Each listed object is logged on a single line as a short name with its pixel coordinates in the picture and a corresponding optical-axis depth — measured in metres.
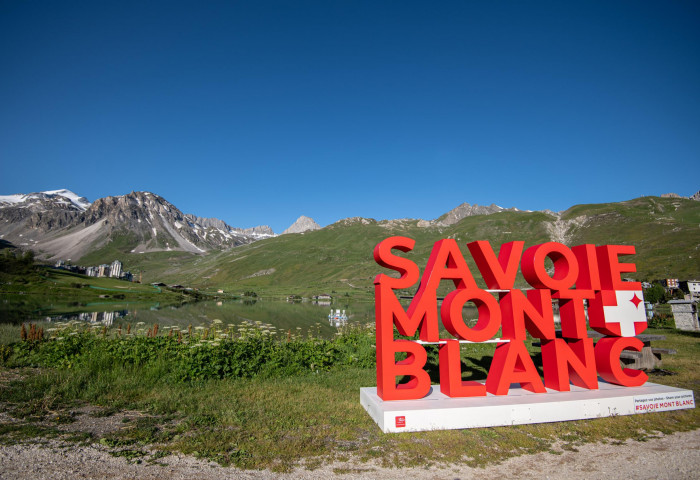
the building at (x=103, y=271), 178.25
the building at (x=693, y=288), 66.69
